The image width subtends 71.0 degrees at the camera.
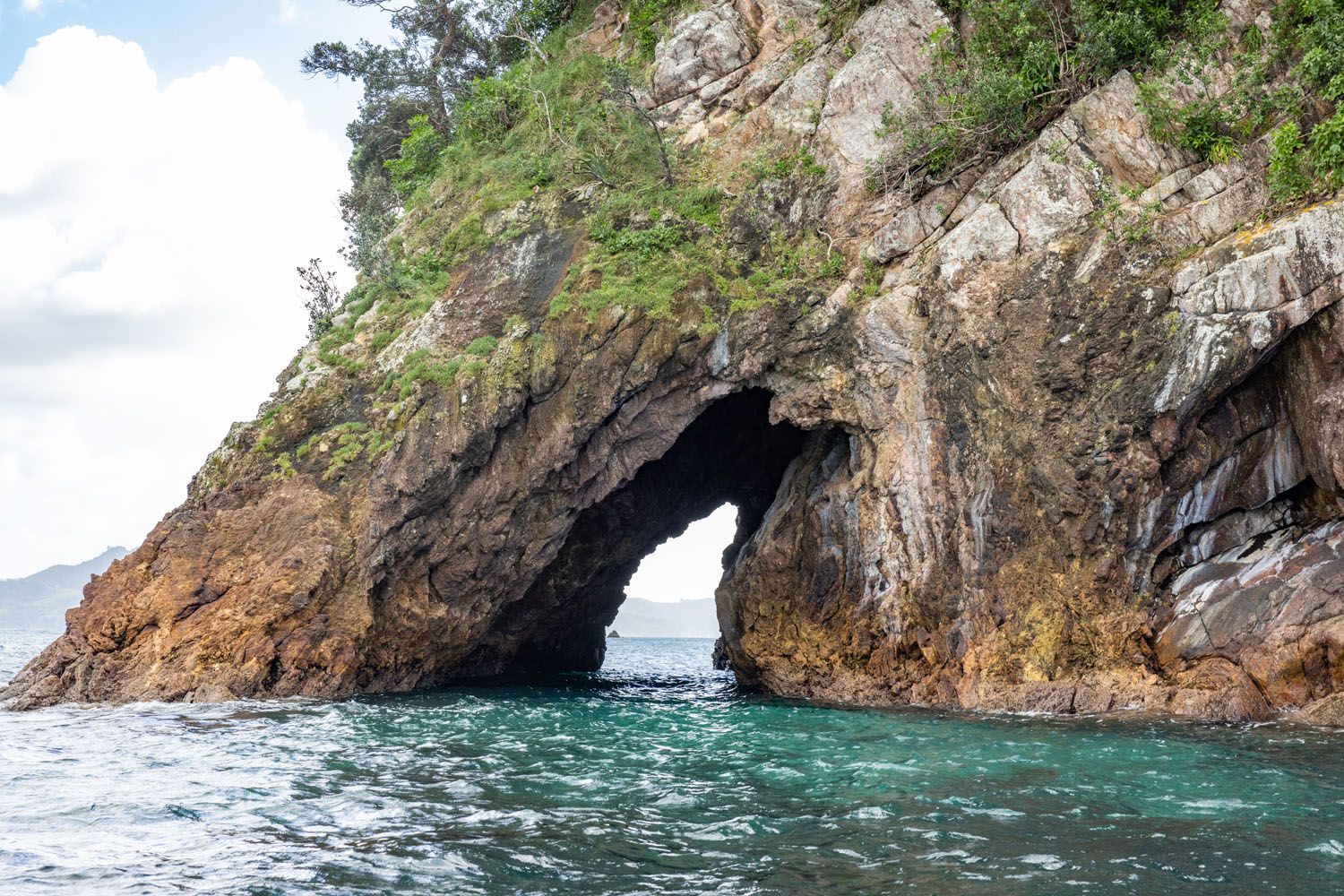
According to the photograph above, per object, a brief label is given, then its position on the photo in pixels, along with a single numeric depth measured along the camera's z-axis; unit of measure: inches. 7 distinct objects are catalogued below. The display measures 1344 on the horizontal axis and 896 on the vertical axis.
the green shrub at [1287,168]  641.6
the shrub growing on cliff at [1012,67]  751.1
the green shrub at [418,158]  1229.7
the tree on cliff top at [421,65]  1293.1
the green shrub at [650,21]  1086.4
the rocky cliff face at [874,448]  631.2
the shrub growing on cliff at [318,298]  1042.7
